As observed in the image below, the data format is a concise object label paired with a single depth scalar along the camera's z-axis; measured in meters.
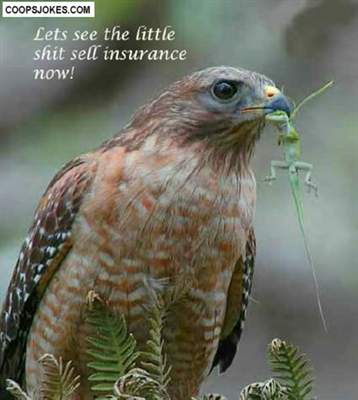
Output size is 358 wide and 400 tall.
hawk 3.99
